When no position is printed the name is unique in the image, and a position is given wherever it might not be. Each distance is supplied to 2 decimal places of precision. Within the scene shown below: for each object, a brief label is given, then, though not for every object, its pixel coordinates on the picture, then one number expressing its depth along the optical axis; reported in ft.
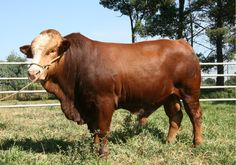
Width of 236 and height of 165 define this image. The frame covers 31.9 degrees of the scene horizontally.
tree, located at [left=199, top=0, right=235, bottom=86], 65.21
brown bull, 18.65
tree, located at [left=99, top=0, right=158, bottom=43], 92.81
